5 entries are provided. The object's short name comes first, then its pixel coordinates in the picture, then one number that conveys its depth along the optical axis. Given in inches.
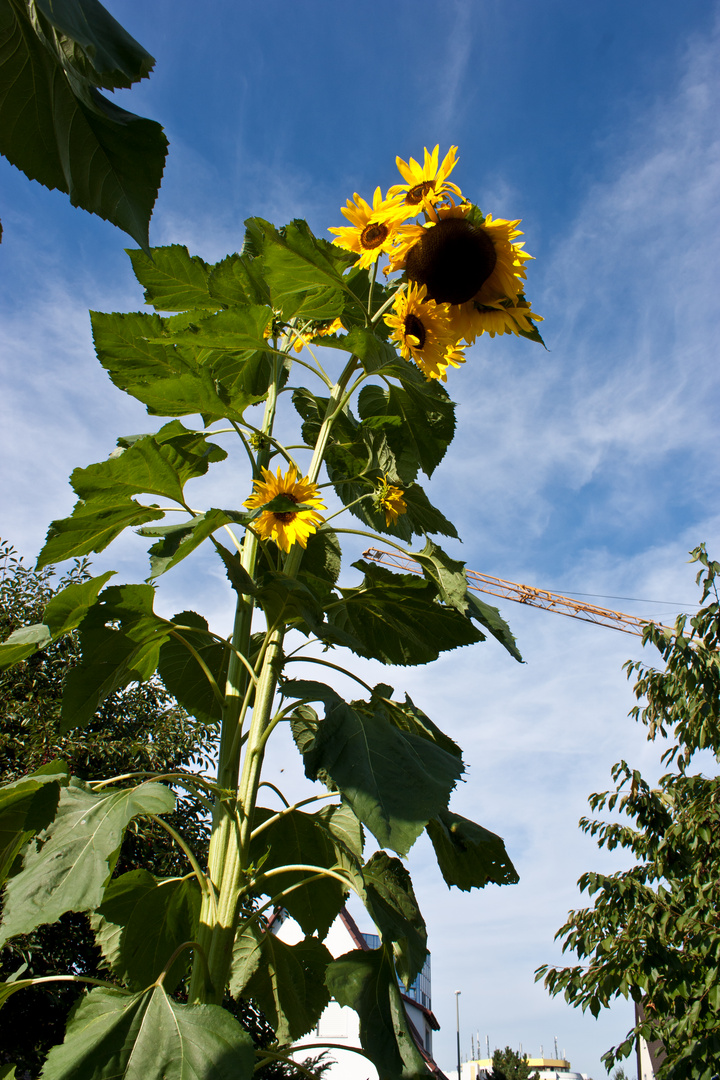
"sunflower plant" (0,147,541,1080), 58.2
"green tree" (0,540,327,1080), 227.8
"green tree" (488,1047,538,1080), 1241.4
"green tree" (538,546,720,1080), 211.9
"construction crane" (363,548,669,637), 1630.2
